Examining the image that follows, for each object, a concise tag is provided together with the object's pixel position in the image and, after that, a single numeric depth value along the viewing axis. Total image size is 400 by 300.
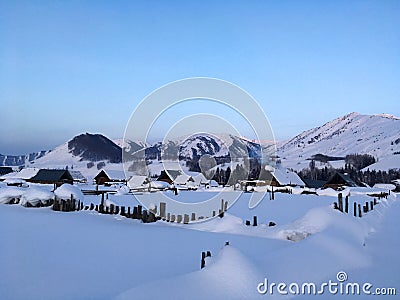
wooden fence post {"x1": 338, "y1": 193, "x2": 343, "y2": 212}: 18.32
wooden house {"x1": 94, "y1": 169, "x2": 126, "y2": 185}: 63.94
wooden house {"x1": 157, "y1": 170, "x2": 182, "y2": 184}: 67.69
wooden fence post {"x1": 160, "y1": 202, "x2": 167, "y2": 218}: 15.99
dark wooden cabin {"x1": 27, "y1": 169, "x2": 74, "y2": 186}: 46.91
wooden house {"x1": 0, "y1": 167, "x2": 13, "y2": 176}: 78.40
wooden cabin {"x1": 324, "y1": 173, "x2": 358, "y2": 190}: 57.88
